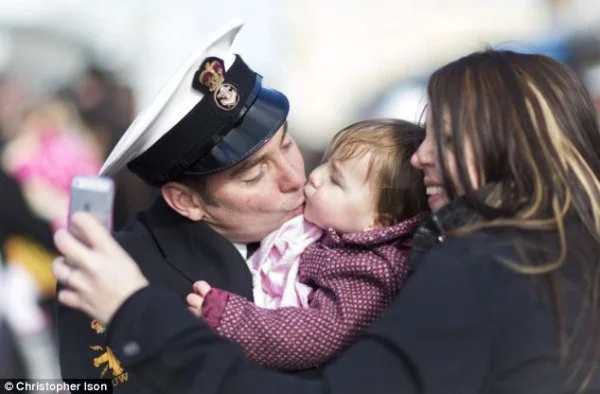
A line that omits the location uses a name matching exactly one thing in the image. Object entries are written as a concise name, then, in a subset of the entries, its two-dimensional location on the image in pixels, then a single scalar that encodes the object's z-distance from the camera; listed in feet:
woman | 5.08
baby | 6.57
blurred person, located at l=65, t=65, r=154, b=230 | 14.30
